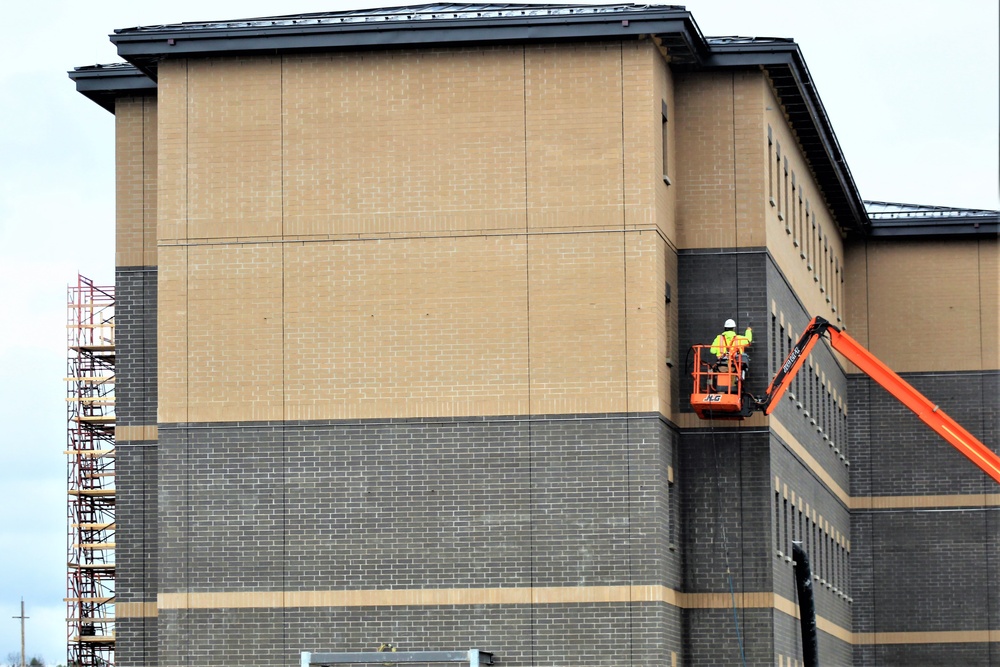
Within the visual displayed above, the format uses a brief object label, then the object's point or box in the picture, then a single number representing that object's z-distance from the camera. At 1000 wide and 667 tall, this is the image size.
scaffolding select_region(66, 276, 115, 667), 80.64
